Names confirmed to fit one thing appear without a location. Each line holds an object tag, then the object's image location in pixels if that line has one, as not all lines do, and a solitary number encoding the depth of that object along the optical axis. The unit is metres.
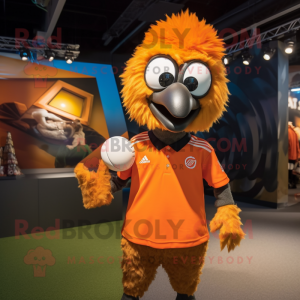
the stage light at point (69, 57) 5.55
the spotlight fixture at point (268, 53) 4.86
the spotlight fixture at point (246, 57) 5.07
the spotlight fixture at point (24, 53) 5.21
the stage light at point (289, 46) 4.64
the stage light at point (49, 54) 5.36
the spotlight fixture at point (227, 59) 5.12
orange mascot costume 1.33
